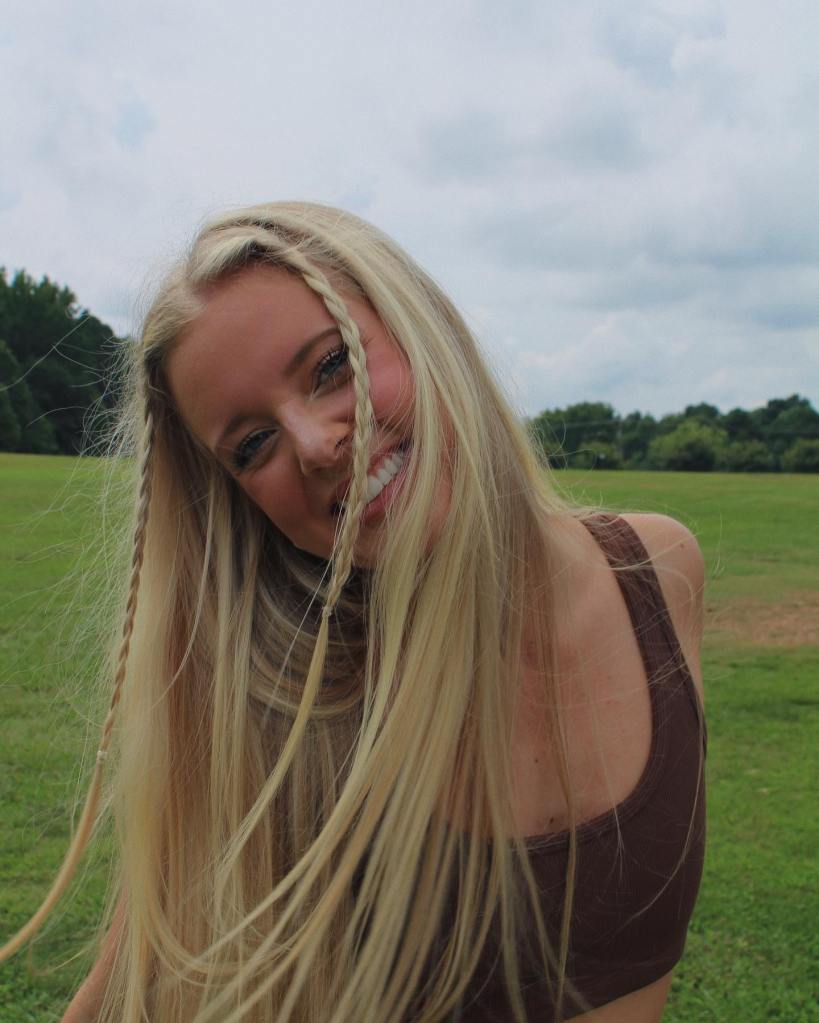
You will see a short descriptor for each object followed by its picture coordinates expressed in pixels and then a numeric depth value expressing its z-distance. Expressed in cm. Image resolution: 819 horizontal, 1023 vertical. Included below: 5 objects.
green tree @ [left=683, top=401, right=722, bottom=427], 4800
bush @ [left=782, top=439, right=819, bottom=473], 4175
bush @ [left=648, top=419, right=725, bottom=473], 4159
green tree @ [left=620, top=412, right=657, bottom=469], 4447
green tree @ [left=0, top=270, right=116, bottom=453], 3912
